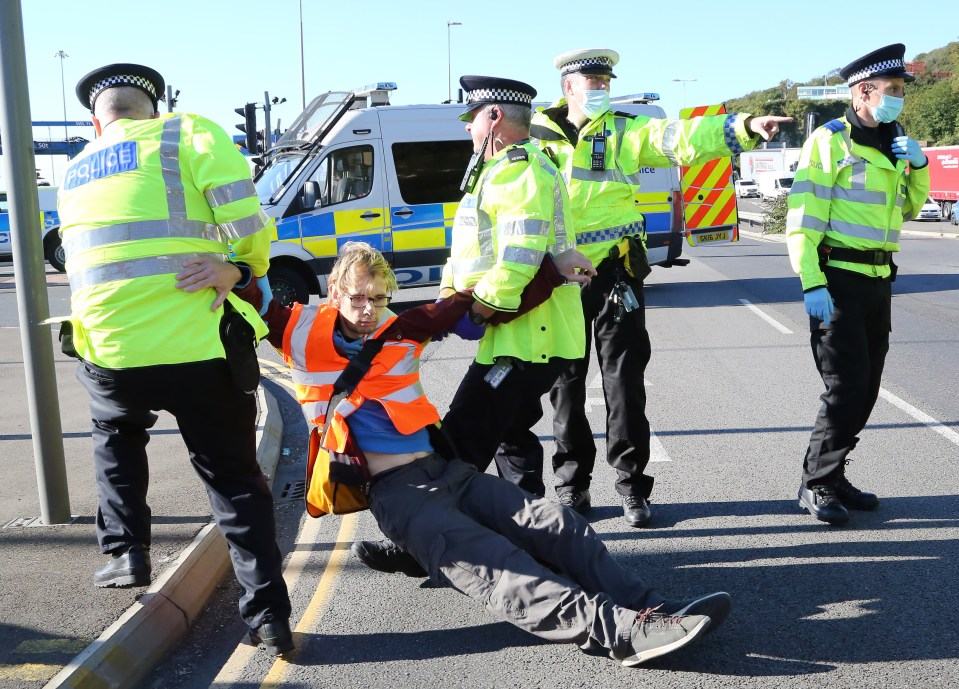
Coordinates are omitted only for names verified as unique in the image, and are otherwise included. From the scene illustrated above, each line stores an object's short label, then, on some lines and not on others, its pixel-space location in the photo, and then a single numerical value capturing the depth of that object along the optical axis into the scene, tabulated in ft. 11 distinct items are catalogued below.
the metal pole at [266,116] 74.70
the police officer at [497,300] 12.48
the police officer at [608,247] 14.55
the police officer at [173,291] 10.51
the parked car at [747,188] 223.71
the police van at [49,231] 67.15
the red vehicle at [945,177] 105.81
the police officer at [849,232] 14.60
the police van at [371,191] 39.55
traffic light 53.78
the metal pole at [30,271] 13.70
